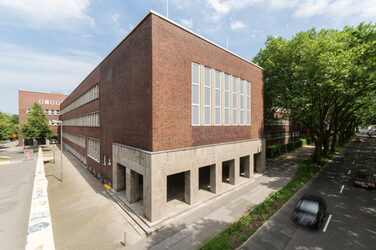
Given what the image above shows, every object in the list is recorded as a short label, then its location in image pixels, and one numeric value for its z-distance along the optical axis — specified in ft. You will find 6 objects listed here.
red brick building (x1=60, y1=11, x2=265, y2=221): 35.14
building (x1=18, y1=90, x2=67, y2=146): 163.22
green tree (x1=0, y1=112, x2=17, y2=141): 131.94
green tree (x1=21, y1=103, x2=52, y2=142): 129.39
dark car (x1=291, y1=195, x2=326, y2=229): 30.91
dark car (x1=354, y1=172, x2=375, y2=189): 50.20
